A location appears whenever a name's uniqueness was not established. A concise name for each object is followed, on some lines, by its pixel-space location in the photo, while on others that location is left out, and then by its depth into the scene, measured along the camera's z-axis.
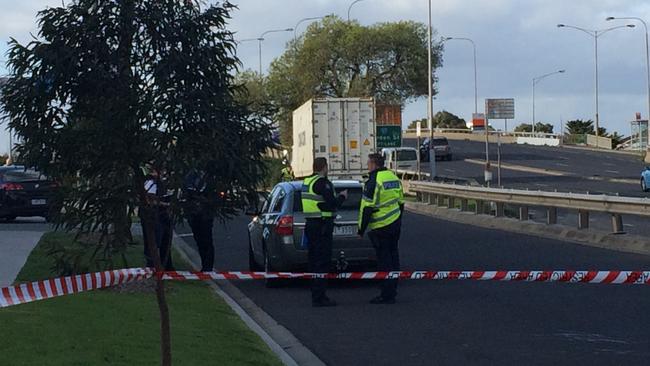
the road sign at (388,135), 50.91
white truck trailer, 39.69
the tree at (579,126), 124.50
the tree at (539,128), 138.00
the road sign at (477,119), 97.81
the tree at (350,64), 73.69
